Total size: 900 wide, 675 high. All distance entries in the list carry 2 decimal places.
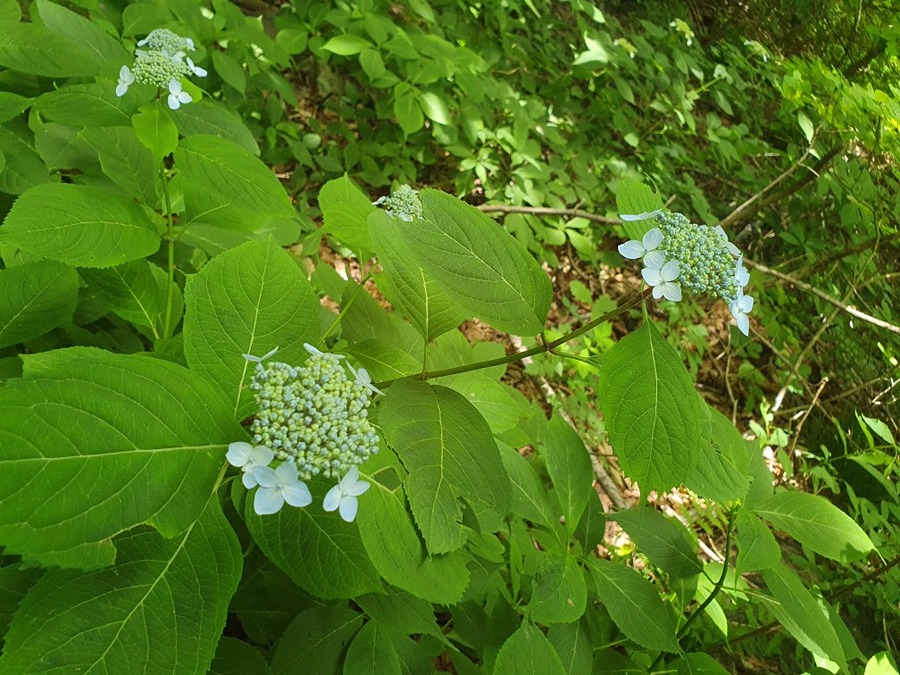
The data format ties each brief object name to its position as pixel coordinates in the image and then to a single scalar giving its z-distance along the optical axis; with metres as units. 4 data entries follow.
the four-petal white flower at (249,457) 0.35
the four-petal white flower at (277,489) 0.35
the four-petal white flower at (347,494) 0.36
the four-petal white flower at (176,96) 0.55
